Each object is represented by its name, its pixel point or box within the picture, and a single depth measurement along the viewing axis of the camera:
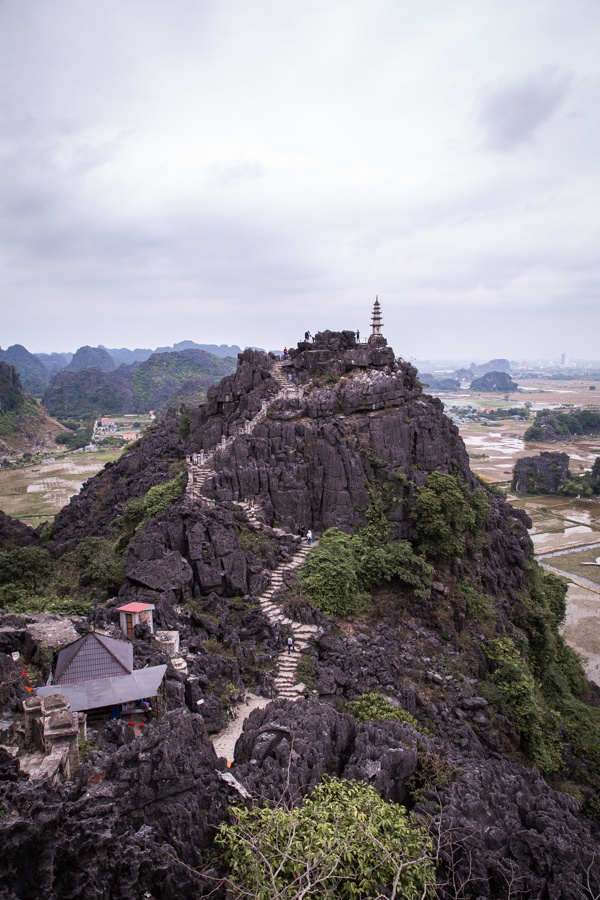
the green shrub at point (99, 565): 25.73
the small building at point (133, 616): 19.41
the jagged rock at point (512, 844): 11.64
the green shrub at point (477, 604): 27.23
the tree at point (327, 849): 9.69
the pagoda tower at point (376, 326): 38.66
